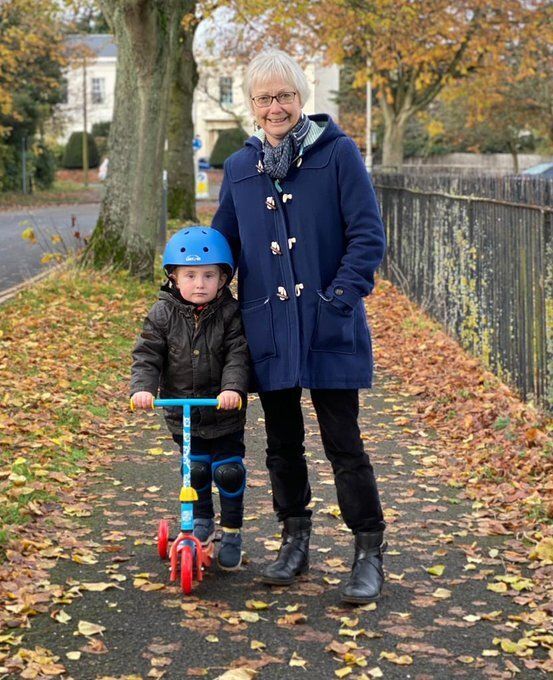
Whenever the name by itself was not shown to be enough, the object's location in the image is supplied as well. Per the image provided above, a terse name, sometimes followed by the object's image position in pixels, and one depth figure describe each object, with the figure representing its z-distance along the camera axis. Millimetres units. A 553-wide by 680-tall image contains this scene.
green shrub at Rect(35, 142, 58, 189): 49406
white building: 73125
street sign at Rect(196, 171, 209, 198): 46344
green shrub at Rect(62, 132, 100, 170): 71688
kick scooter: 4938
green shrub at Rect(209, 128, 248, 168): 72500
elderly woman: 4840
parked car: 20023
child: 5047
